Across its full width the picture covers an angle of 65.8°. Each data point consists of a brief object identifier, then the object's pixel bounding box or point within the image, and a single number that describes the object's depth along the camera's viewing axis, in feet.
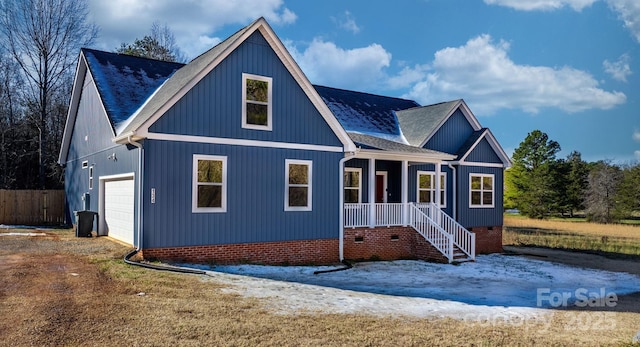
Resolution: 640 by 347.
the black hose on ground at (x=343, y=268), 44.66
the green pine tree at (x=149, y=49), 120.78
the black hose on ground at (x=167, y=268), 37.11
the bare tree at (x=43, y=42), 89.61
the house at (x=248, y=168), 42.37
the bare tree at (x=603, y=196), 168.66
